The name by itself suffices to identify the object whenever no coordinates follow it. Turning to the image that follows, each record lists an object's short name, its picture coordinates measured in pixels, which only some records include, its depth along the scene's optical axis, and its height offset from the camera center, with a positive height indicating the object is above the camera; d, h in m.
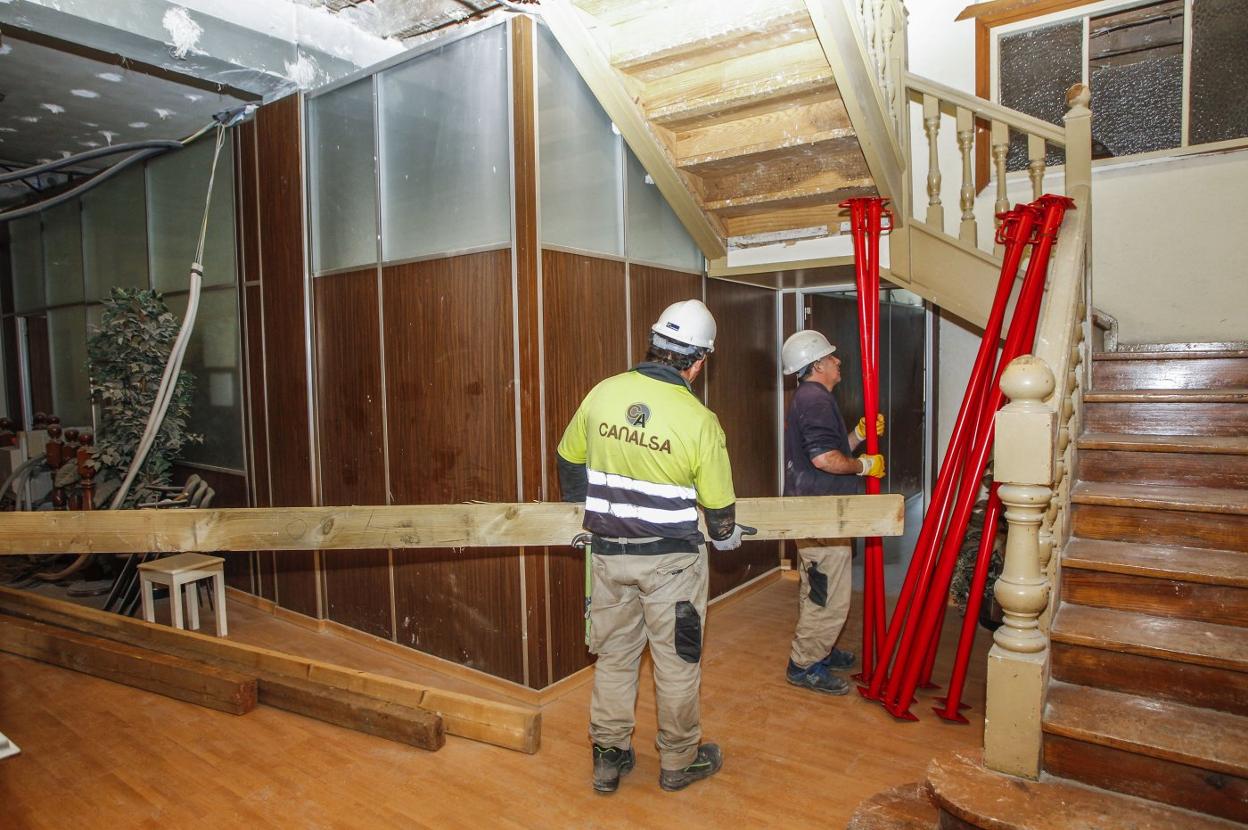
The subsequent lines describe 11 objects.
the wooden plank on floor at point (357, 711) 2.76 -1.28
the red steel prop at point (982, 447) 2.76 -0.31
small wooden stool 3.91 -1.02
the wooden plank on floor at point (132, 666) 3.07 -1.23
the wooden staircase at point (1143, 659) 1.70 -0.76
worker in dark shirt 3.15 -0.51
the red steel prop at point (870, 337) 3.03 +0.12
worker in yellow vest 2.28 -0.47
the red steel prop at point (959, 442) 2.90 -0.31
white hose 4.47 +0.03
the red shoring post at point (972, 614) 2.70 -0.91
